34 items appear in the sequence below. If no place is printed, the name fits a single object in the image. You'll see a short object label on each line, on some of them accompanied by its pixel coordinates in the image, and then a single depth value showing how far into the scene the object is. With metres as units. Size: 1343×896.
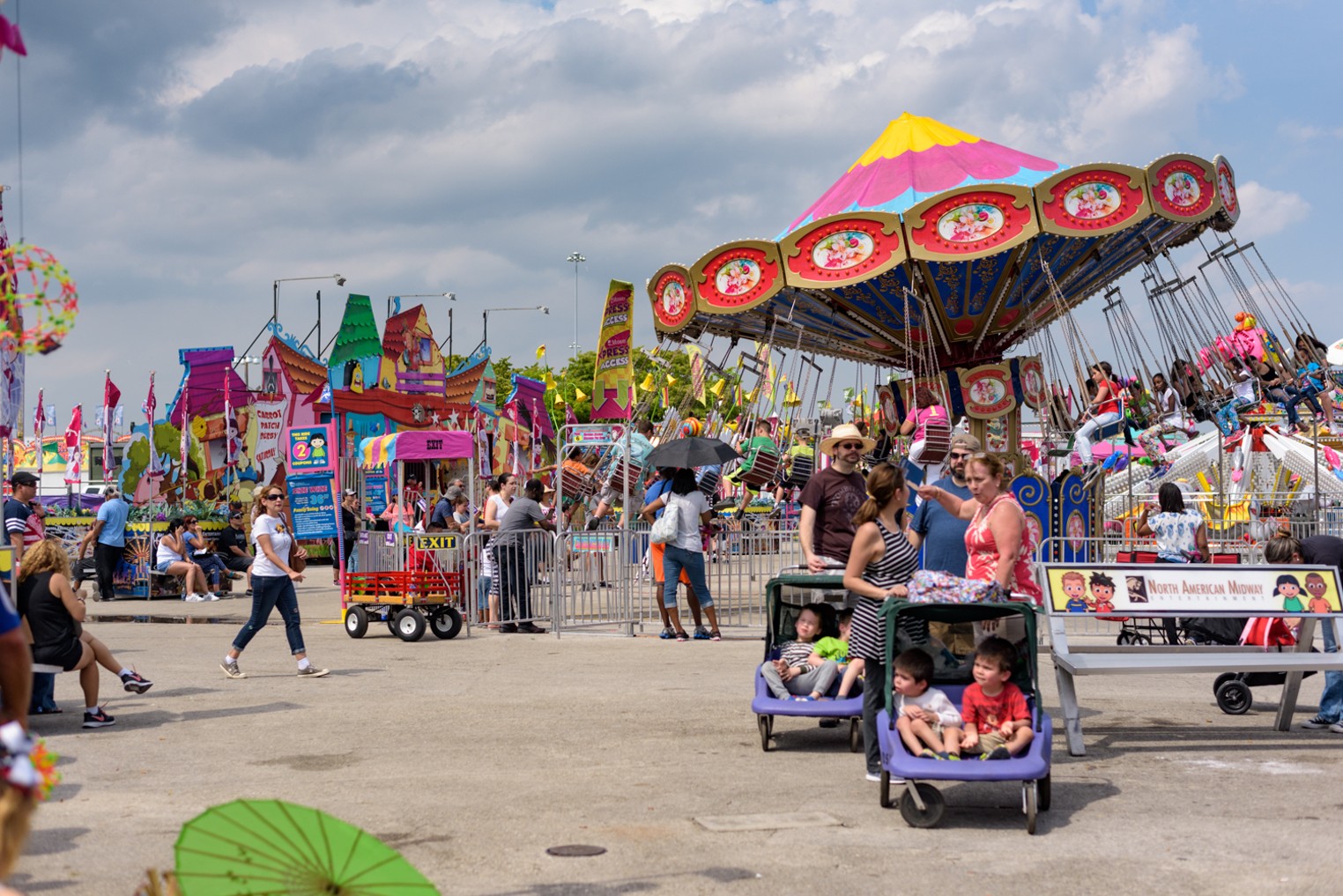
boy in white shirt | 6.43
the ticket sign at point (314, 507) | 18.67
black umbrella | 14.92
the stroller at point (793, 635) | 7.90
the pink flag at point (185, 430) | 37.22
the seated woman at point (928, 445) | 16.81
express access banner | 30.39
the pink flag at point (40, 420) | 55.74
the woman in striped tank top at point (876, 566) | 7.27
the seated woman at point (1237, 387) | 18.89
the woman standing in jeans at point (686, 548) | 14.05
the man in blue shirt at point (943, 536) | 8.91
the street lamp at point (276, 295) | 41.09
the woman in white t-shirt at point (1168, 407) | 19.78
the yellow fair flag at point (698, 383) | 20.33
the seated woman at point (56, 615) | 8.97
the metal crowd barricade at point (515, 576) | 15.28
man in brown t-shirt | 9.38
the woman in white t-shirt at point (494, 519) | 15.55
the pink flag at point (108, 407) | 29.44
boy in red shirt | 6.48
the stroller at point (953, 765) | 6.19
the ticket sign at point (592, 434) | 17.05
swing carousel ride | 16.73
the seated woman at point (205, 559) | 23.14
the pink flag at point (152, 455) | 27.61
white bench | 8.05
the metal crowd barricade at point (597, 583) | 15.45
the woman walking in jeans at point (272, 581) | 11.30
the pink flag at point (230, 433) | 37.00
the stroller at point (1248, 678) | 9.40
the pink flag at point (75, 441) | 52.31
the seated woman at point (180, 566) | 22.16
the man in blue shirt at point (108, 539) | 21.28
